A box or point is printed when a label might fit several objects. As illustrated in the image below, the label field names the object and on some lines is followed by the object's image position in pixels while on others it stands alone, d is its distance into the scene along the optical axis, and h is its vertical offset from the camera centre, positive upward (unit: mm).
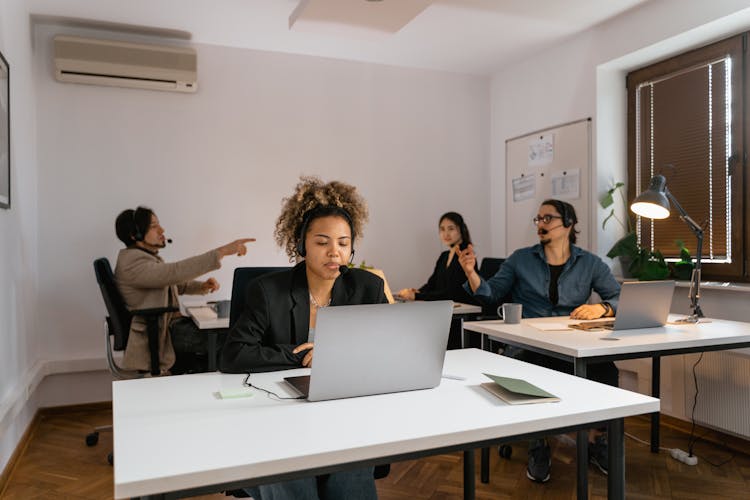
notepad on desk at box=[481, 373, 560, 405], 1430 -375
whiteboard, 4188 +493
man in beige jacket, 3293 -178
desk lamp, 2795 +141
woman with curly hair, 1798 -143
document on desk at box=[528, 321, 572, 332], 2596 -383
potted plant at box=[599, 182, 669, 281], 3664 -86
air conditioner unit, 3887 +1212
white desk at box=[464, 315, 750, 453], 2225 -401
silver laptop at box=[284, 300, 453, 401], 1337 -250
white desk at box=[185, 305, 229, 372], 2986 -406
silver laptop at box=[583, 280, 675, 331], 2512 -285
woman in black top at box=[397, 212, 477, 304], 4180 -219
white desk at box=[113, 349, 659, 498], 1037 -383
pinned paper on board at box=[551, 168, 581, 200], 4254 +409
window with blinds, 3373 +573
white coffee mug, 2752 -333
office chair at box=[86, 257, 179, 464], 3188 -377
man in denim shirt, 3186 -198
